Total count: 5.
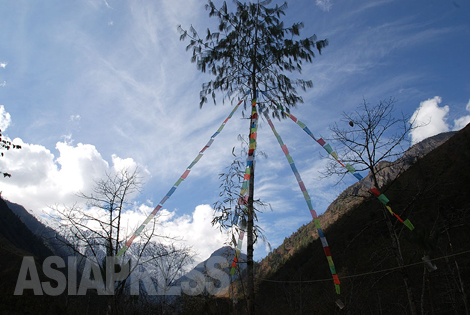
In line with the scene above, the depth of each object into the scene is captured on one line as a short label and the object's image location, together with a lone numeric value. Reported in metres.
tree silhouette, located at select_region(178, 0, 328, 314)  7.44
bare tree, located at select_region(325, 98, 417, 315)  6.05
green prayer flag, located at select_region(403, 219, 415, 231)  4.99
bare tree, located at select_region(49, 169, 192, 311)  7.48
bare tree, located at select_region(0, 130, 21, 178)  6.10
